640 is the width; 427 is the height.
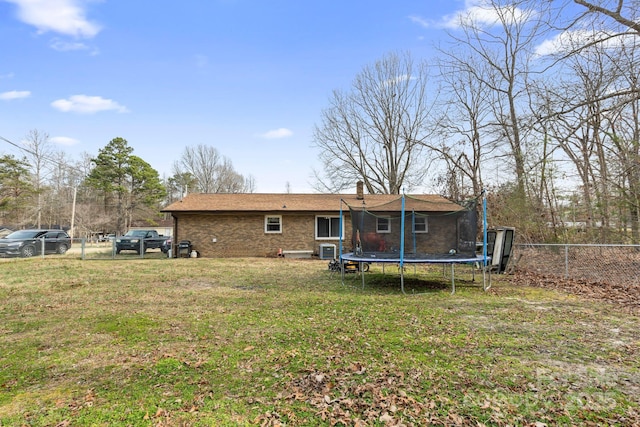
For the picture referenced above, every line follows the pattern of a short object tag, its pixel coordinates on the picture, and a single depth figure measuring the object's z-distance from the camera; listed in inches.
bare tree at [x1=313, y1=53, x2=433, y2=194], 1061.8
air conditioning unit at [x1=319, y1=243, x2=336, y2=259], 657.0
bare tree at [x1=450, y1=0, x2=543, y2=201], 468.8
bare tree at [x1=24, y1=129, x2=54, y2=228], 1290.6
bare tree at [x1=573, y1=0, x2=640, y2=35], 258.1
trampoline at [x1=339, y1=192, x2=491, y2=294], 350.0
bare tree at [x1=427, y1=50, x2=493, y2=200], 770.2
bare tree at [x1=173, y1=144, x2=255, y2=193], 1701.5
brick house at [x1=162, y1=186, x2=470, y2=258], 665.6
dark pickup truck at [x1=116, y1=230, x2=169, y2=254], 713.1
